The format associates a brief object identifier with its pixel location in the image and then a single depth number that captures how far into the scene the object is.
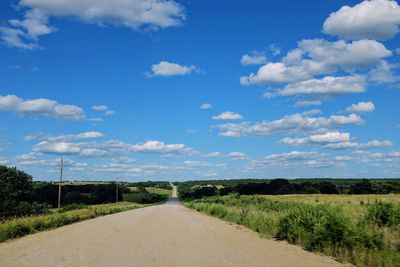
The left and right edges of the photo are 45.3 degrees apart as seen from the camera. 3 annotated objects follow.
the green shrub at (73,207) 58.83
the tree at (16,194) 50.62
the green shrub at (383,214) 14.15
